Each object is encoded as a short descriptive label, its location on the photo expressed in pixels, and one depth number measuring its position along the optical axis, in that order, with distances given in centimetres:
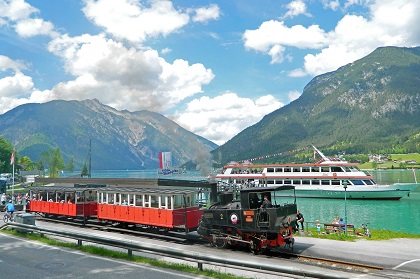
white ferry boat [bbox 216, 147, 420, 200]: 5844
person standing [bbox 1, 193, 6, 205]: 3500
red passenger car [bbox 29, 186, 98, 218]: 2512
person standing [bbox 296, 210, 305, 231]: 1752
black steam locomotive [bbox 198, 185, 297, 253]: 1523
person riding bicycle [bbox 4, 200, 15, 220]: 2377
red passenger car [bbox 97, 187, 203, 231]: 1959
